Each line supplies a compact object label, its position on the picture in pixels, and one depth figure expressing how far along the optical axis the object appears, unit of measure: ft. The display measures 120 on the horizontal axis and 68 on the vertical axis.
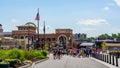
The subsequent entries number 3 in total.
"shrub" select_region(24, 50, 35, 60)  60.75
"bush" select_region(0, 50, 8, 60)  43.81
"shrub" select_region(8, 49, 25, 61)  45.93
